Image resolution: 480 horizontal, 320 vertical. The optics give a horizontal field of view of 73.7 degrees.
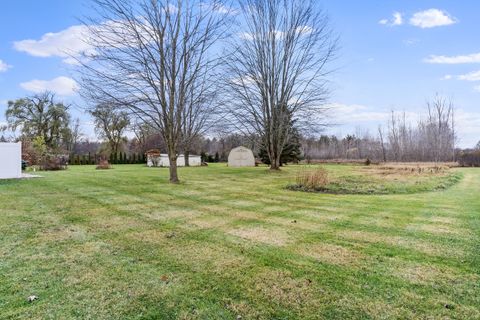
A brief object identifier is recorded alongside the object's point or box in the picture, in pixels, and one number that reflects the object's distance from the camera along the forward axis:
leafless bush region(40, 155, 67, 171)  19.41
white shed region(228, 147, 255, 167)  27.73
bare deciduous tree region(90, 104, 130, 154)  34.56
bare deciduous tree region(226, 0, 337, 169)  18.61
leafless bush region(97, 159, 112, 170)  21.90
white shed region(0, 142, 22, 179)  12.17
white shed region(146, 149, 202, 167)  26.23
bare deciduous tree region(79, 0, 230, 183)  10.55
